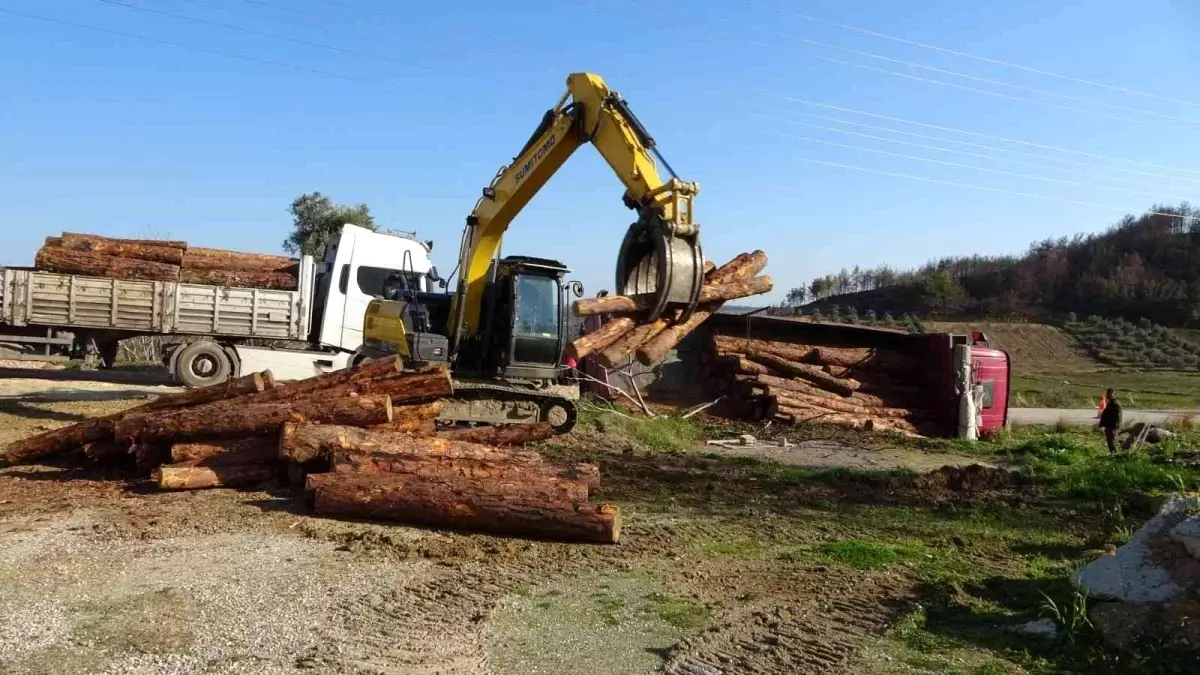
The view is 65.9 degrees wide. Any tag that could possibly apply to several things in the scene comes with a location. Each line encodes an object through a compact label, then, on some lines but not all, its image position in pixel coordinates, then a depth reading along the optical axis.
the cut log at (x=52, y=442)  9.16
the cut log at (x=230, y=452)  8.54
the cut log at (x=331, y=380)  9.27
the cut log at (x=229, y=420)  8.57
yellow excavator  11.13
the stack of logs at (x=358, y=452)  7.13
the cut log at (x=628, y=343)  7.76
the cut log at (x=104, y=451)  9.08
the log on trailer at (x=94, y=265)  16.20
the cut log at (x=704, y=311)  7.84
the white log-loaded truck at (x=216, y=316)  16.00
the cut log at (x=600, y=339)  7.62
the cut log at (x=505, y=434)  9.84
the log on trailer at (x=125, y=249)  16.61
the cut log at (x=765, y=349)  17.95
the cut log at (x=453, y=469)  7.41
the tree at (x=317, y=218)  40.53
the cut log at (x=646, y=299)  7.74
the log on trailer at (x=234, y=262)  17.16
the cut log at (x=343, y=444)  8.06
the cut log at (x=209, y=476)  8.22
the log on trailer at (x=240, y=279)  17.02
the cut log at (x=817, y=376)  17.50
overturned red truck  16.81
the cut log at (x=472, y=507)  6.97
